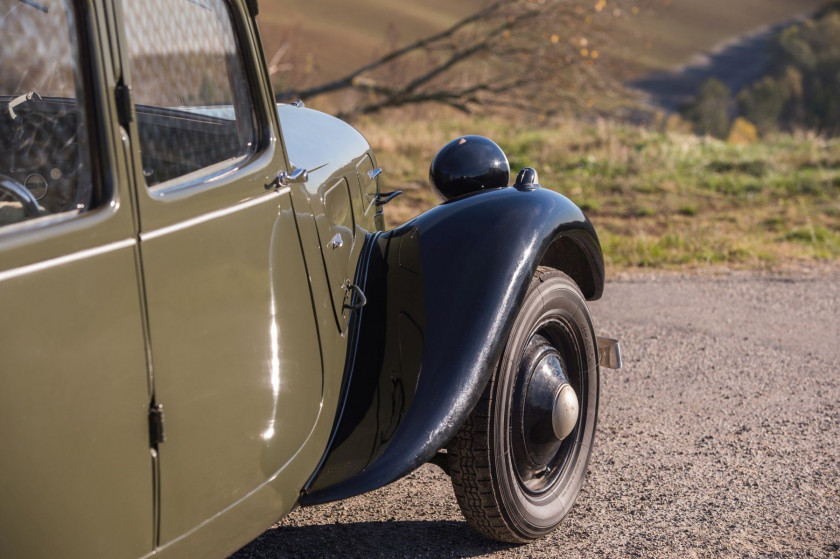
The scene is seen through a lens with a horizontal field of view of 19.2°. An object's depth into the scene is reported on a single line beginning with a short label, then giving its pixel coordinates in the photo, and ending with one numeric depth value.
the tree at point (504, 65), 15.23
